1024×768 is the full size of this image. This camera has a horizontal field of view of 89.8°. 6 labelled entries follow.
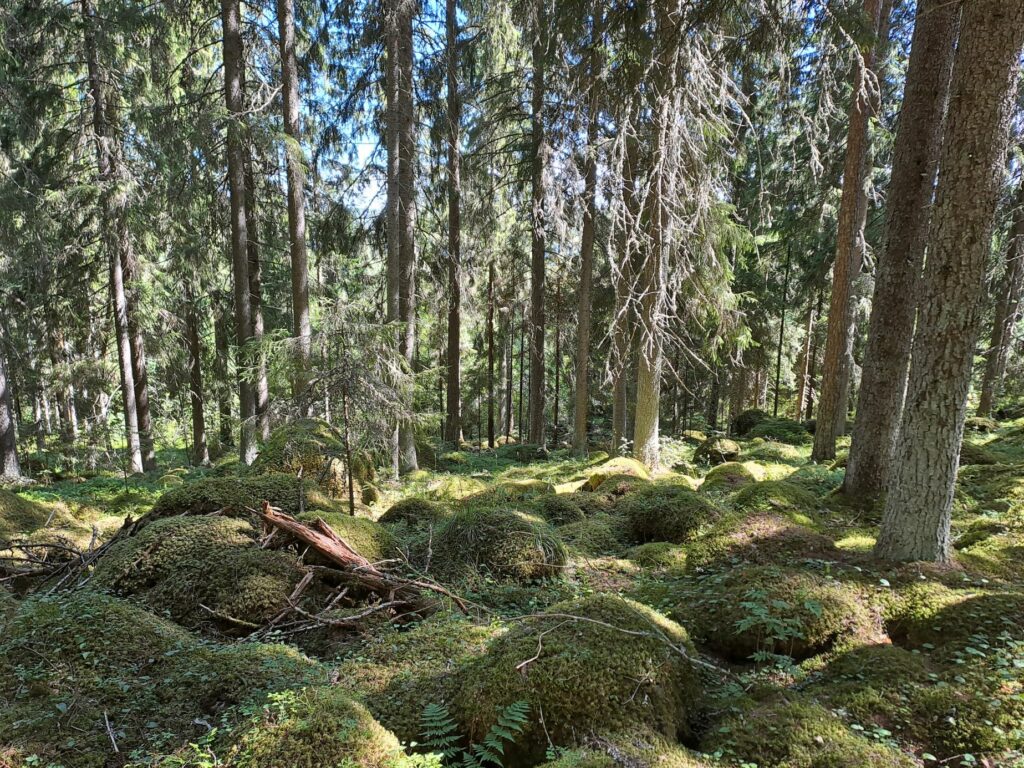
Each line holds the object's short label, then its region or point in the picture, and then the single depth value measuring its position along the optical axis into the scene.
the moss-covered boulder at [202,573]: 3.85
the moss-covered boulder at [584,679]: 2.38
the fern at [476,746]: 2.21
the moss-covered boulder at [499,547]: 4.90
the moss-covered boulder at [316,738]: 2.01
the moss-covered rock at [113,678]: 2.33
